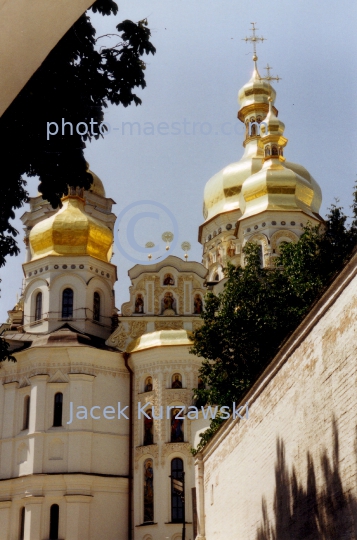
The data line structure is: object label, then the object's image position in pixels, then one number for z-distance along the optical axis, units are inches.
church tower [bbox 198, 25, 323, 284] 1359.5
